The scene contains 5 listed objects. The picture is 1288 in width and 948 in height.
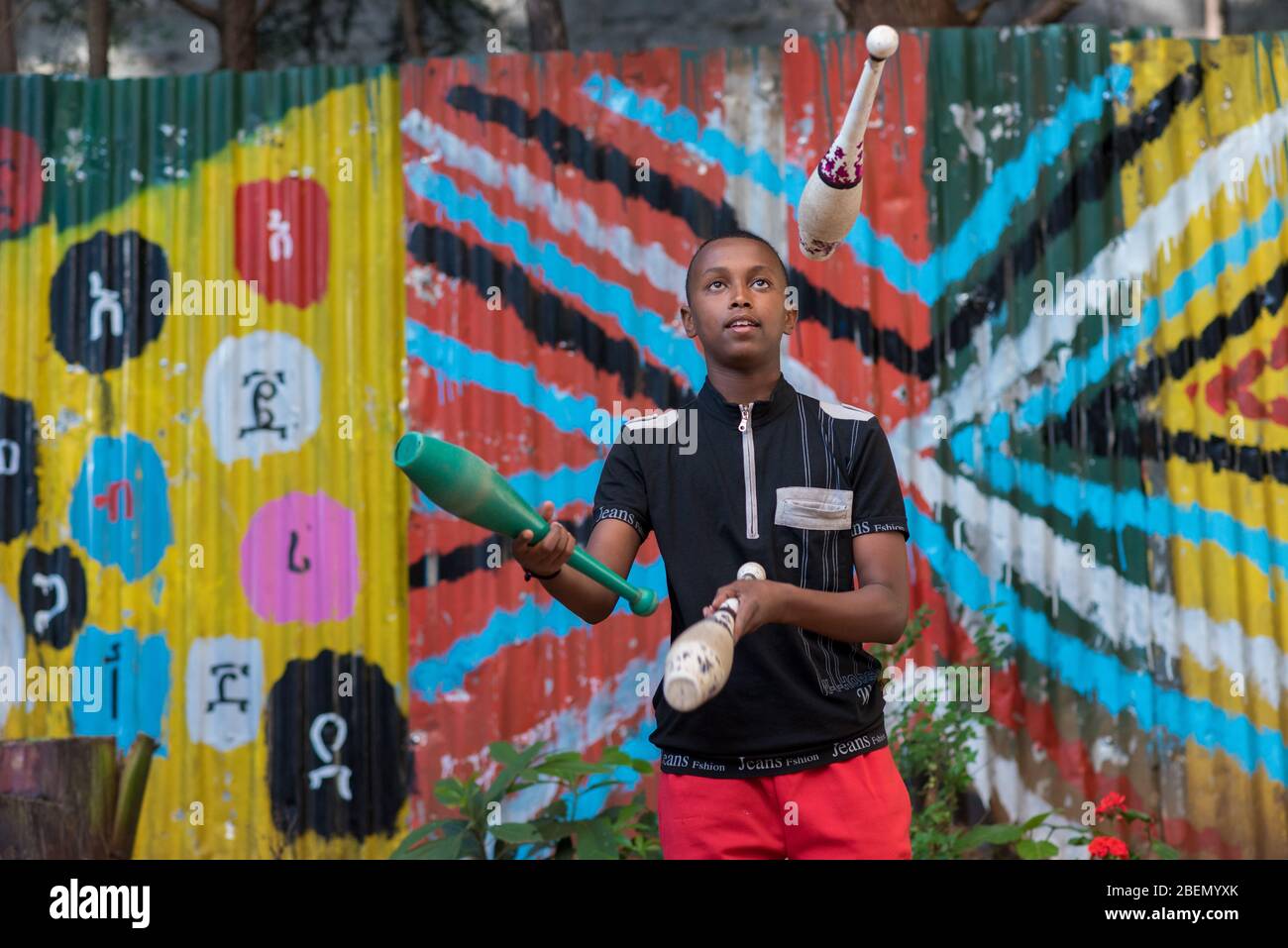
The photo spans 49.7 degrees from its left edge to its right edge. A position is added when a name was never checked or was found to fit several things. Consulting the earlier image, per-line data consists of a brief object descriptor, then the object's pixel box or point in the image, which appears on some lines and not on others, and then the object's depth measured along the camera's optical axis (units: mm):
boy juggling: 2223
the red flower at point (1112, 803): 4484
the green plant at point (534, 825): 3781
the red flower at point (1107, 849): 4012
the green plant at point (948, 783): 4273
